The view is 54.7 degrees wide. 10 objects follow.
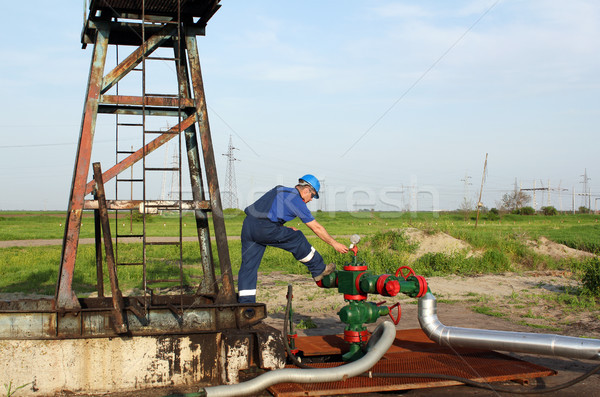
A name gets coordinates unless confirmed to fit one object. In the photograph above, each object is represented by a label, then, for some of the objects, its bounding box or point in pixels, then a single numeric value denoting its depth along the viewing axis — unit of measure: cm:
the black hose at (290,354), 559
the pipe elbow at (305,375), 487
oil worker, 632
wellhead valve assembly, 578
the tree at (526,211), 7738
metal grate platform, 511
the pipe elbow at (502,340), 539
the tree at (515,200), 8460
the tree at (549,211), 8081
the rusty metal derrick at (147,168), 561
